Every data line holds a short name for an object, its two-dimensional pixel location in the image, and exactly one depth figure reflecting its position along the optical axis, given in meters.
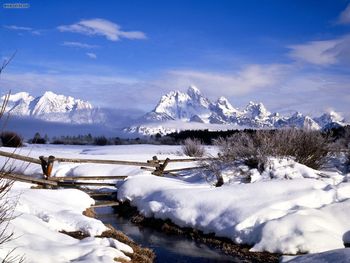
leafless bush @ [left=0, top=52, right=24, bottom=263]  4.09
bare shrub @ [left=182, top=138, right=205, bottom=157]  31.97
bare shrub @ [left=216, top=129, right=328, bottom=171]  17.83
